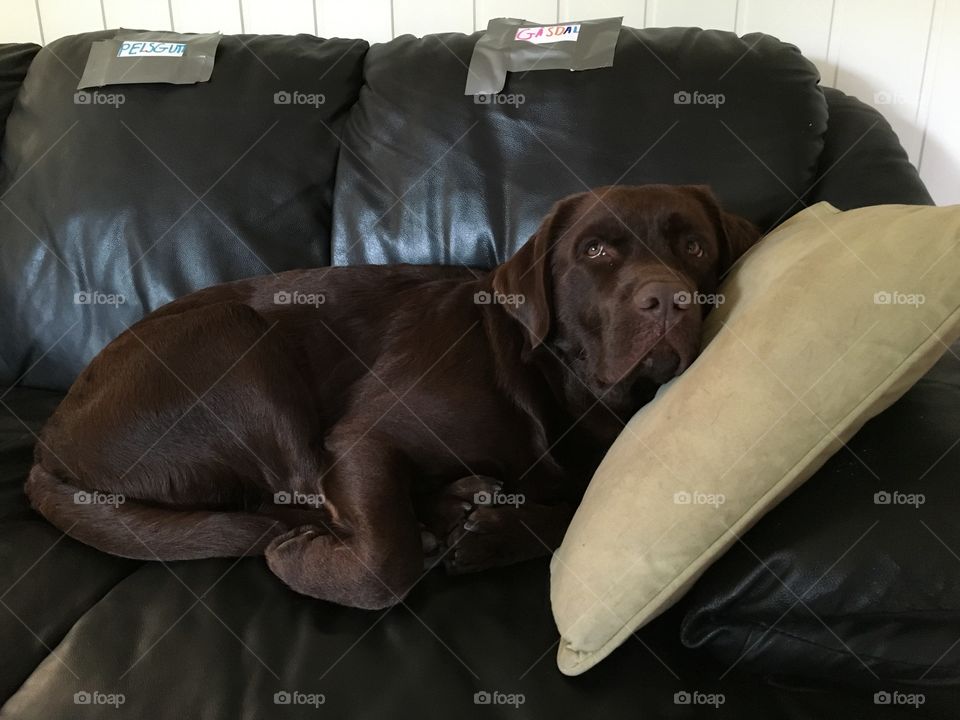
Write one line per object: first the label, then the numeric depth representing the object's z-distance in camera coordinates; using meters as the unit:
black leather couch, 1.01
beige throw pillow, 0.98
